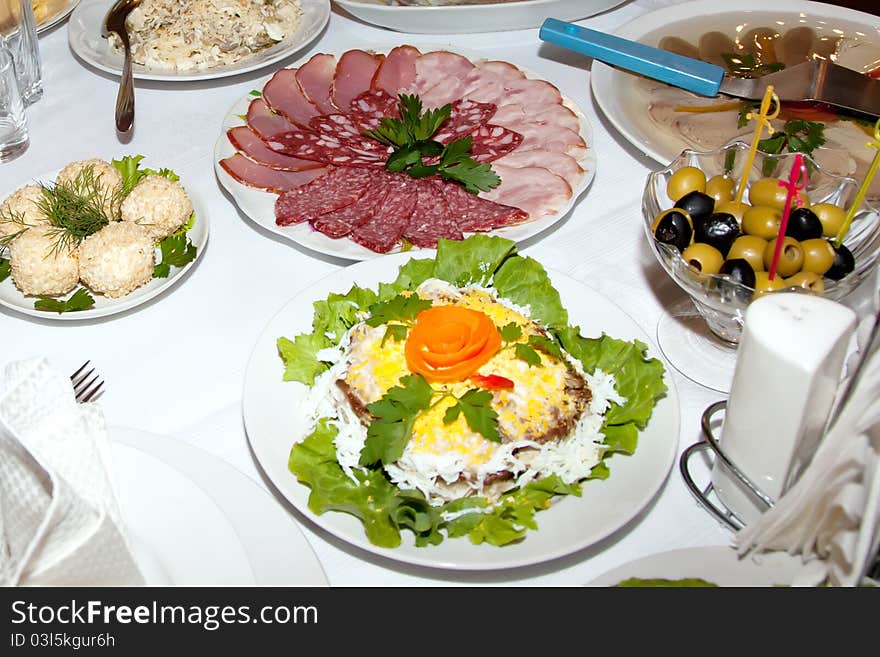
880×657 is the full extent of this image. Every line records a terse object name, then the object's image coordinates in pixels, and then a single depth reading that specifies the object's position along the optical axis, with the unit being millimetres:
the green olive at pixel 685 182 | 843
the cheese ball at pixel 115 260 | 860
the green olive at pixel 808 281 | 785
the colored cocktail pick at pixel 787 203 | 759
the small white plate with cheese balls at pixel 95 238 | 860
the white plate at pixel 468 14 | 1091
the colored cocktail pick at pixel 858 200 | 781
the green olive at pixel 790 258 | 791
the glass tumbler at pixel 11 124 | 996
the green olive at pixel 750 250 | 805
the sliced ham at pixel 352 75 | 1036
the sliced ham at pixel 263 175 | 942
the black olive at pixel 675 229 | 814
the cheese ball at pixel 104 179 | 904
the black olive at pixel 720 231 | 814
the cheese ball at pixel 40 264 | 858
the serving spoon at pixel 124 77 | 1002
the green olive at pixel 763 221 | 811
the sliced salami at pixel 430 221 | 897
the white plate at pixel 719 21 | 1032
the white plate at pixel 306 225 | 896
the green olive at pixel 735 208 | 834
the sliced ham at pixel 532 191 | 920
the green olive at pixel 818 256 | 793
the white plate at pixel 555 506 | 723
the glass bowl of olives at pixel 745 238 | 791
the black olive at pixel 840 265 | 798
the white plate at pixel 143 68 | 1052
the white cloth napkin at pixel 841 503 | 645
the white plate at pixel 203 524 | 708
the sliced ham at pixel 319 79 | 1032
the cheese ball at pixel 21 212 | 887
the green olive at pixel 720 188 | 849
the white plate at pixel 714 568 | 706
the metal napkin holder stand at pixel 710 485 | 730
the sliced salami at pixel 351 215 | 904
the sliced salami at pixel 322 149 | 974
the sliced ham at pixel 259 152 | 963
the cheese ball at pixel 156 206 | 896
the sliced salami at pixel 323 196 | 914
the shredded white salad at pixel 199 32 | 1065
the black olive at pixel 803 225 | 803
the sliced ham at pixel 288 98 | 1017
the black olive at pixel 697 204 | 826
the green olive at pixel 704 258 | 803
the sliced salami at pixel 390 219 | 898
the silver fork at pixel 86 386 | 816
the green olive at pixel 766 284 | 784
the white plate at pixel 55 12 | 1123
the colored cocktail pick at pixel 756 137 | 798
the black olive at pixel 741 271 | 786
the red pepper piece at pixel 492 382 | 759
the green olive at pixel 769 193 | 825
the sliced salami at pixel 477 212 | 907
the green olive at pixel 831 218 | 815
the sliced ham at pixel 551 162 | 944
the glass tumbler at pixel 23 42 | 1022
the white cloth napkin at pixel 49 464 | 663
